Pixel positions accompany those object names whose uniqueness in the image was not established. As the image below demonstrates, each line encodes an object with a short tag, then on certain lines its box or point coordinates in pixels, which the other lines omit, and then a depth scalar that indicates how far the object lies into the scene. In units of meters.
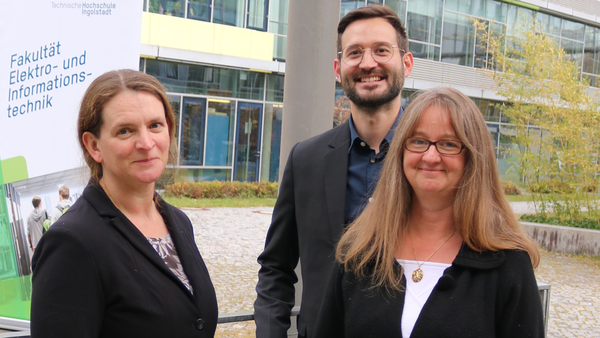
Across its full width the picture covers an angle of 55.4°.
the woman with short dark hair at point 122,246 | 1.65
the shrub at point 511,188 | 22.39
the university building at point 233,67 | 19.16
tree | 12.81
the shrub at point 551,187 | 13.12
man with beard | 2.44
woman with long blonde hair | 1.83
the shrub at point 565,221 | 12.61
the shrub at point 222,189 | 17.25
